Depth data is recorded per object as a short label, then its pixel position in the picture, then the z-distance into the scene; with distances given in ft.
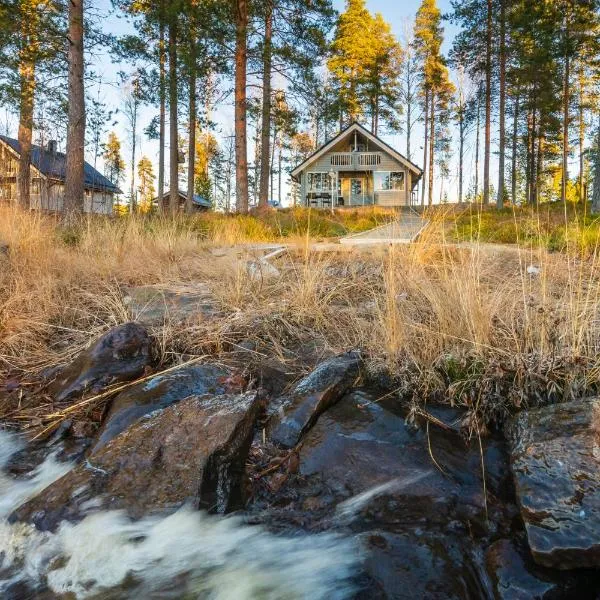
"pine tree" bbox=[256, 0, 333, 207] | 44.68
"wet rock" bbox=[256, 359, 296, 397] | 9.71
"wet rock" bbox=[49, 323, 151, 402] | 9.93
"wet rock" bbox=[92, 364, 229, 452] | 8.38
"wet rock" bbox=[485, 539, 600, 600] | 4.62
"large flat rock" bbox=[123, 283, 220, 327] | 13.21
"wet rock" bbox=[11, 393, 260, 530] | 6.31
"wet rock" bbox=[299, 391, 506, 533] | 5.86
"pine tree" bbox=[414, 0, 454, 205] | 105.09
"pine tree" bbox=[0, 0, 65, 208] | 33.14
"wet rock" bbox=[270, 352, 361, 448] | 7.76
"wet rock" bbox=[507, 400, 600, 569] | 4.77
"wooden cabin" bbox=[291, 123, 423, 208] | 97.19
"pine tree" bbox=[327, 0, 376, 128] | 100.68
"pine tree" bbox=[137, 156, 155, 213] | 190.90
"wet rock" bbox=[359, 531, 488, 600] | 4.75
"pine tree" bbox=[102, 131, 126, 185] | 175.65
